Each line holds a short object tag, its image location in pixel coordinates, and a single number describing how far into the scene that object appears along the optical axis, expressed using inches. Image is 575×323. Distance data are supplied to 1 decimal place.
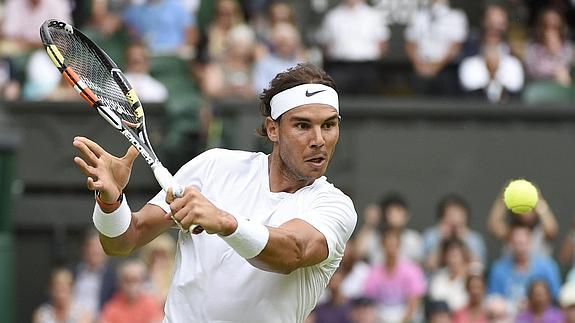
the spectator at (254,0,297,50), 499.5
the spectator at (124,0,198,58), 511.8
